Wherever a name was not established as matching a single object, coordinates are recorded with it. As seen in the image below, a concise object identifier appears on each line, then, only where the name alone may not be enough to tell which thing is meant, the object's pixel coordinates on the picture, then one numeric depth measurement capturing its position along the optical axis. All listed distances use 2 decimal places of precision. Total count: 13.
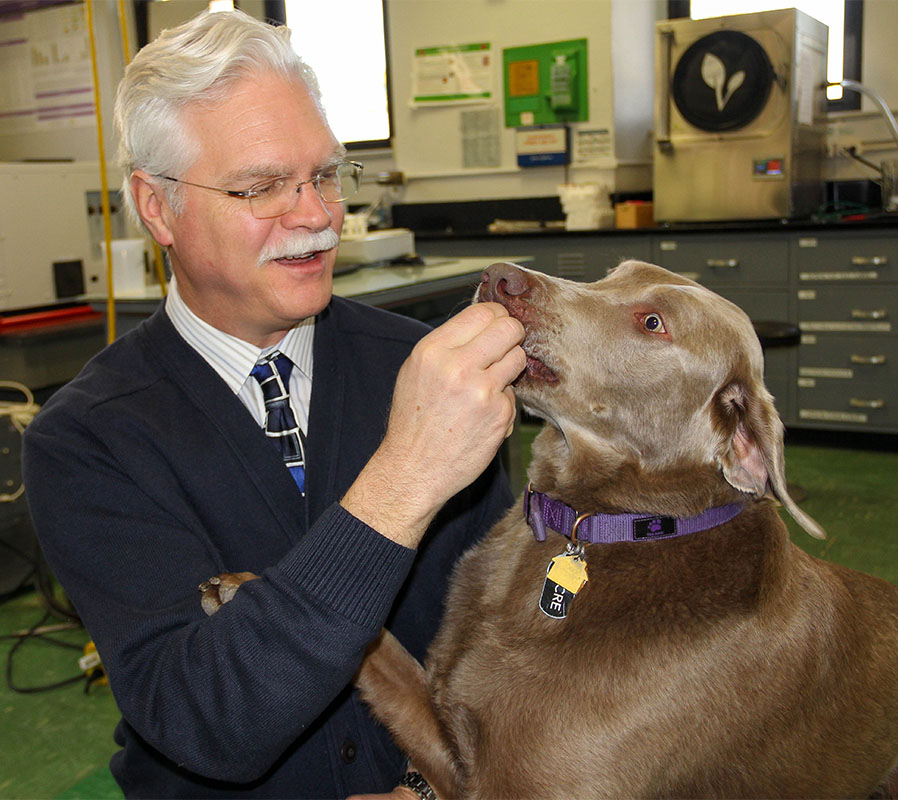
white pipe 4.60
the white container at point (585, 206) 5.27
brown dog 1.17
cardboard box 5.14
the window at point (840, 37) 5.13
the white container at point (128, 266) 2.90
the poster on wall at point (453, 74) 5.77
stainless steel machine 4.62
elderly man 0.98
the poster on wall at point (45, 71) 5.46
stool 3.84
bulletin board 5.40
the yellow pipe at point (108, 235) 2.31
